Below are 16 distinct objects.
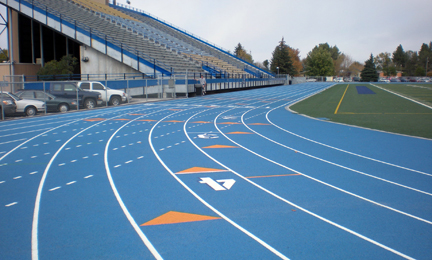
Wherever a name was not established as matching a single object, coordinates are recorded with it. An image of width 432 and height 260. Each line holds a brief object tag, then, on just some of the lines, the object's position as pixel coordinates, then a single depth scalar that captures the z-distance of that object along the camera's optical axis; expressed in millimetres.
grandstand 37125
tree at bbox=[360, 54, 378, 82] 103438
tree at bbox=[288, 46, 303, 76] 124125
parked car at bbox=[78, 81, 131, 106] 23264
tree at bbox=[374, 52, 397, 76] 161975
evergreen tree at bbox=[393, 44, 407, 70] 151250
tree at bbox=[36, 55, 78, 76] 36312
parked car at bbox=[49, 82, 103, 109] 21531
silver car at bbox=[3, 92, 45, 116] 18641
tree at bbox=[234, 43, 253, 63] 130550
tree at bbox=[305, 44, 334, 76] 119750
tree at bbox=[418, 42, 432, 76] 138175
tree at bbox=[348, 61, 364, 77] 150875
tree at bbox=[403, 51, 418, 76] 142750
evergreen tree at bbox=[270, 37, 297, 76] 93500
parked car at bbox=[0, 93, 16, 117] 17489
